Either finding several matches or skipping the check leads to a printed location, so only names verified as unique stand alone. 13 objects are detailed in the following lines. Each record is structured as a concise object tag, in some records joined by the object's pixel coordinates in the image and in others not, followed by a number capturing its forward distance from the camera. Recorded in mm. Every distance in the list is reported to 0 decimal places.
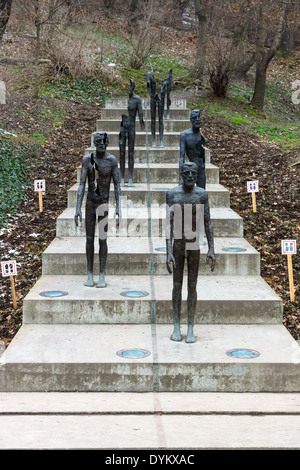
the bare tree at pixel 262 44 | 19703
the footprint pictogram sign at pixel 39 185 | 12672
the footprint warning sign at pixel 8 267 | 9258
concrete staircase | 6734
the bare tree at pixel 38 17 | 18289
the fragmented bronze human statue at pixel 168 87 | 15666
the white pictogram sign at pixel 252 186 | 12344
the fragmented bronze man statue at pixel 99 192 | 8992
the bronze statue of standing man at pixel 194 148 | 10477
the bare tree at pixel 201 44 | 21398
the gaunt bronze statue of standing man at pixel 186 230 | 7605
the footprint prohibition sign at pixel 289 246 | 9688
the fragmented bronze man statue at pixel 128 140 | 13047
